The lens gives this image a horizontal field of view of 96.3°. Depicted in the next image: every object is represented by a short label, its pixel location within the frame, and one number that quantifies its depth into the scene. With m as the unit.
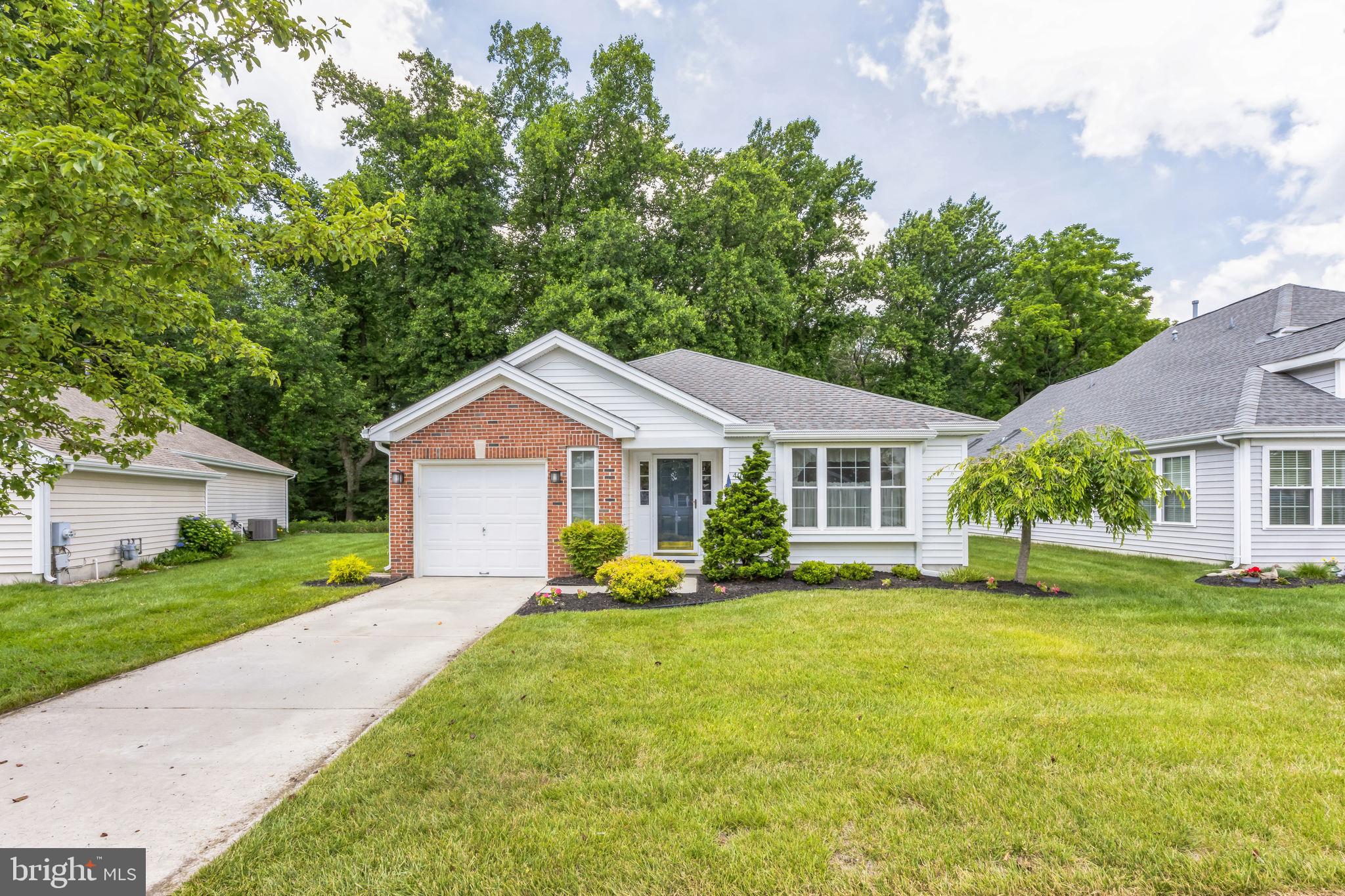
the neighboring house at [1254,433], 11.48
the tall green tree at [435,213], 22.62
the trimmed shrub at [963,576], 10.23
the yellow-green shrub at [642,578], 8.64
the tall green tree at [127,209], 3.38
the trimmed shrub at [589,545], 10.38
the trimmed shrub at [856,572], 10.47
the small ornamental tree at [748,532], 10.30
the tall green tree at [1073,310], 29.50
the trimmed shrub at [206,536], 14.77
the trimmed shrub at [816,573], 10.02
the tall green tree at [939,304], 29.67
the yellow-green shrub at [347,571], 10.33
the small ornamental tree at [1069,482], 8.63
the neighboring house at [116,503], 10.88
